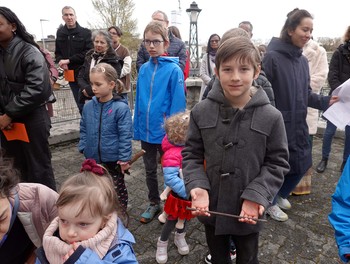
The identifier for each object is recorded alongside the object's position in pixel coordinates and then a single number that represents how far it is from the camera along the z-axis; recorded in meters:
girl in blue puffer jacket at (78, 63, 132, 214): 2.76
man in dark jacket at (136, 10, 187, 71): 4.58
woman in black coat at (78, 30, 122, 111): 3.96
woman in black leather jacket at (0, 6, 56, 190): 2.59
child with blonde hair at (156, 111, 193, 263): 2.25
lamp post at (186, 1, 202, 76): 10.19
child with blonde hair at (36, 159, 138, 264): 1.30
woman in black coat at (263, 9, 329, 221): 2.57
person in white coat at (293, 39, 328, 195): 3.41
